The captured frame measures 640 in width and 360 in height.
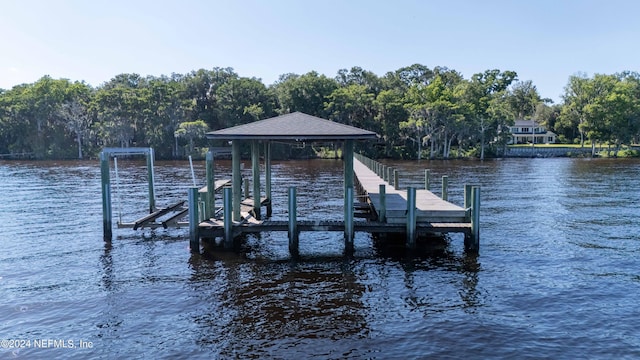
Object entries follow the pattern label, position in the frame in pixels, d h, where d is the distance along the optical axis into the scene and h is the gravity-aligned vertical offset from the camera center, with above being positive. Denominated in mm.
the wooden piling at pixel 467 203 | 15281 -1712
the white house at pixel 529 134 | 98812 +3263
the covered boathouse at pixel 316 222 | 14859 -1886
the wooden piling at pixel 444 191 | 19559 -1588
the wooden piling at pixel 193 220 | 14781 -2041
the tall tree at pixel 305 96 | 80938 +9195
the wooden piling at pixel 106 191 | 16469 -1257
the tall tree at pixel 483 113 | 77500 +5989
